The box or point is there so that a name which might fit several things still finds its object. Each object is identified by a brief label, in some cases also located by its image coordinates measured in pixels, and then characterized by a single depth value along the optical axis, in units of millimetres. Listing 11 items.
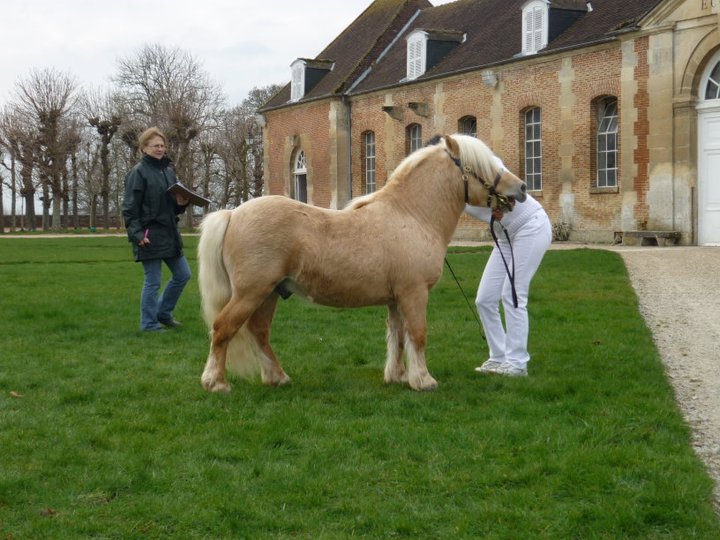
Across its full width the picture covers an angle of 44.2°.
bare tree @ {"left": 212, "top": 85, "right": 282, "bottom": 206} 61000
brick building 24266
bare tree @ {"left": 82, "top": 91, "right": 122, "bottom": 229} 52625
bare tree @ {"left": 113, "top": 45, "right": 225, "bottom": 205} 49788
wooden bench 24297
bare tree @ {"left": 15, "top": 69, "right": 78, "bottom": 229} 55156
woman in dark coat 9398
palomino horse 6430
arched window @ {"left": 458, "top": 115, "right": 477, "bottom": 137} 32594
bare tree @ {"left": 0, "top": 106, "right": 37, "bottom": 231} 56156
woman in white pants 7246
